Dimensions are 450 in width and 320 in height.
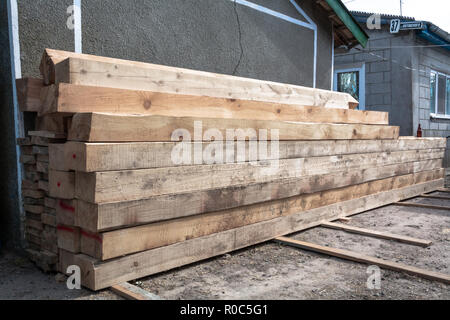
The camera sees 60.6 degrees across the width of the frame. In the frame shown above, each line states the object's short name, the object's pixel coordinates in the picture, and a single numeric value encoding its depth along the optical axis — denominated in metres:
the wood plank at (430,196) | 6.67
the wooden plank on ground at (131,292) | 2.60
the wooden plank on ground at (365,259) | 3.11
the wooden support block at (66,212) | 2.88
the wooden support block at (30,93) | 3.30
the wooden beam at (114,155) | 2.64
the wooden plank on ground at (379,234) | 4.06
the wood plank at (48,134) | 3.00
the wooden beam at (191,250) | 2.76
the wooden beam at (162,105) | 2.80
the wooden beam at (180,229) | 2.77
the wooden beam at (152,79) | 2.95
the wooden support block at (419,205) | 5.85
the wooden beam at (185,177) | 2.71
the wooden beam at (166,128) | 2.69
